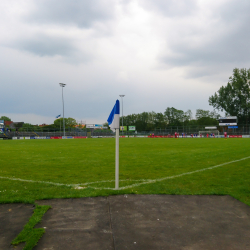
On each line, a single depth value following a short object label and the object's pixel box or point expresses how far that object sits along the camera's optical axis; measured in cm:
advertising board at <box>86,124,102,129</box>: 9601
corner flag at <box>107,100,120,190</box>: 554
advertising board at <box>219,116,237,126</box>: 6998
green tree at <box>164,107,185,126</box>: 12825
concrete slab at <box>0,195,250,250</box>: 289
